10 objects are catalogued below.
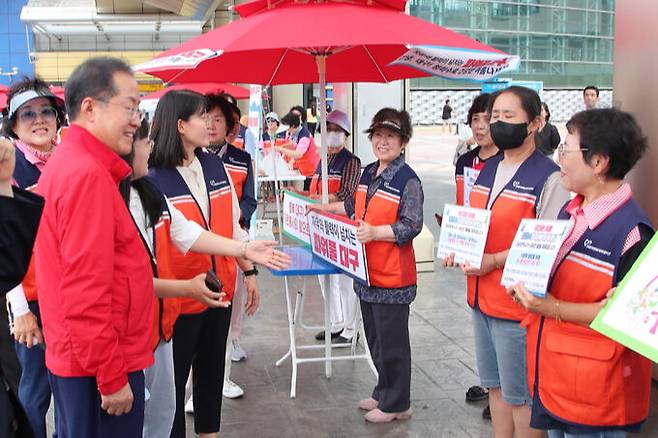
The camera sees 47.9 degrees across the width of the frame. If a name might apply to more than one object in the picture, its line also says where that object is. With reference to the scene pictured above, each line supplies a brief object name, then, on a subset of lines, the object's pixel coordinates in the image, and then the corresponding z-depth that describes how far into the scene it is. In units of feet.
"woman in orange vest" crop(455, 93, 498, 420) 15.88
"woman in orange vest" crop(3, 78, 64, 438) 11.87
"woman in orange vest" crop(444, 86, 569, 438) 11.94
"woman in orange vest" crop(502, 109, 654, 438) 8.77
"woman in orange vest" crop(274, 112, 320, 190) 37.17
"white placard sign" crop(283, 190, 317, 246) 17.97
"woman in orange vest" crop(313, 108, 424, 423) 15.14
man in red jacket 8.12
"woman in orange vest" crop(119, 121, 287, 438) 10.44
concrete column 15.49
